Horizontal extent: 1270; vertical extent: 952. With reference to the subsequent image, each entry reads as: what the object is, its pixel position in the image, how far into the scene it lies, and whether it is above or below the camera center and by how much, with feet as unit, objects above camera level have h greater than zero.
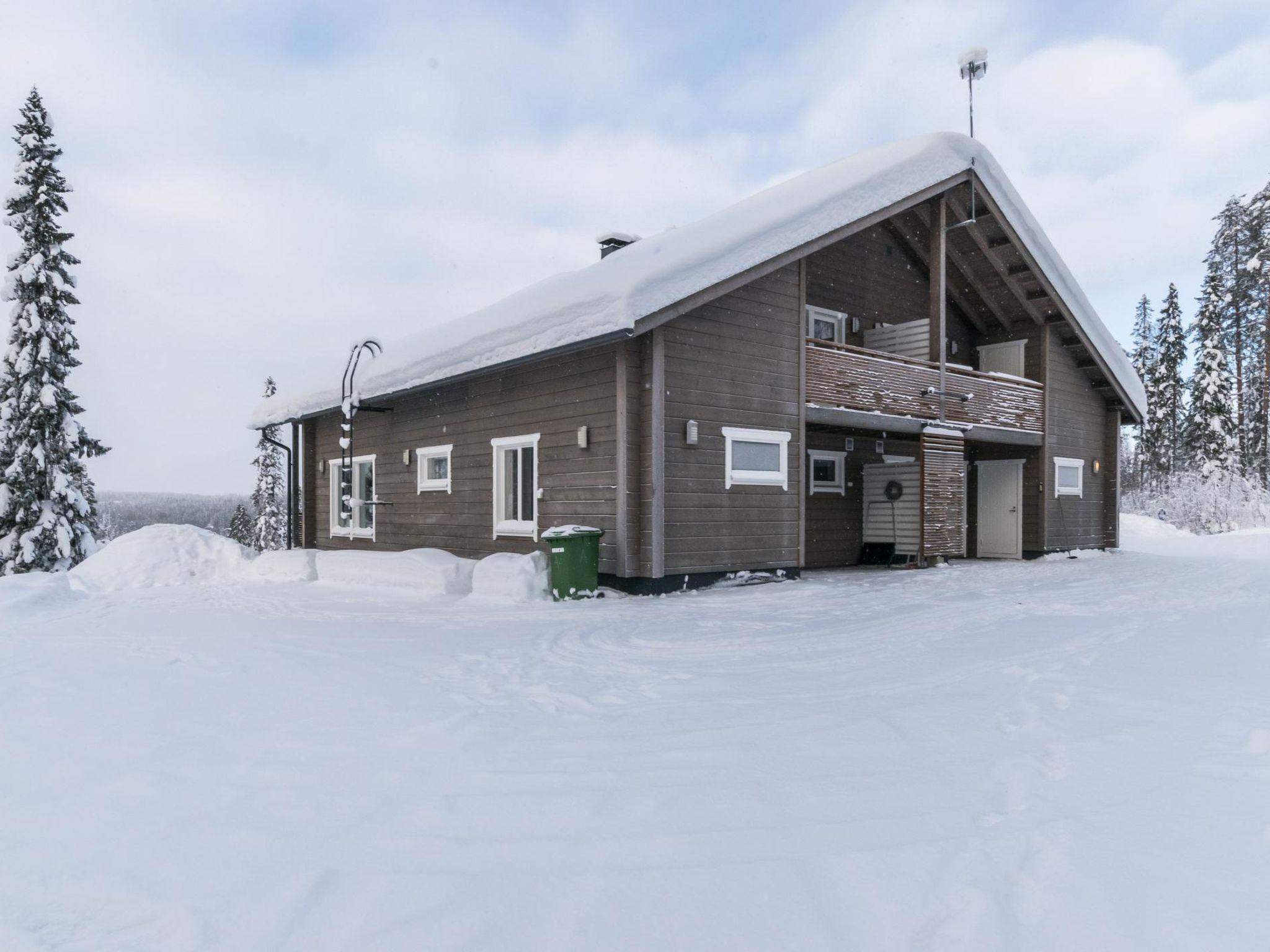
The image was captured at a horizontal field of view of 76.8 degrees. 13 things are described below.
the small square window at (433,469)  41.22 +1.22
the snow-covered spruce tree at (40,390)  54.95 +7.24
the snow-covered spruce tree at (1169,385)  112.37 +15.07
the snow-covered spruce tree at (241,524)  136.05 -5.52
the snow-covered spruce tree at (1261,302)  98.73 +24.36
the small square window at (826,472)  44.27 +1.04
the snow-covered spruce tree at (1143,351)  123.24 +25.95
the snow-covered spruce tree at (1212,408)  97.25 +10.04
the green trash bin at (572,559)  27.91 -2.38
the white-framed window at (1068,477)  50.01 +0.82
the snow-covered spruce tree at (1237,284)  107.04 +27.66
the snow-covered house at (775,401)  30.37 +4.40
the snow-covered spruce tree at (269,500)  100.37 -1.07
